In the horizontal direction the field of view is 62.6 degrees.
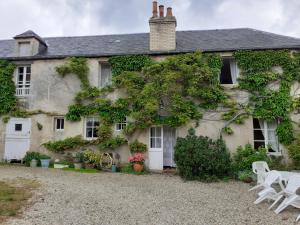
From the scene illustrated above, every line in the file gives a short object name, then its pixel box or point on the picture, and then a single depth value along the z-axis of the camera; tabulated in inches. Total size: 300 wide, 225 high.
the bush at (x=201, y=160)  358.6
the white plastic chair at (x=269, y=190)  237.0
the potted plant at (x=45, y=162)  456.2
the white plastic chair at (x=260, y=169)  282.4
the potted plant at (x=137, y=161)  421.7
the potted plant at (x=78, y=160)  443.2
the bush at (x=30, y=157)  469.4
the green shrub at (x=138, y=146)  447.5
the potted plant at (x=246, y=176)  361.6
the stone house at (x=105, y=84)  443.8
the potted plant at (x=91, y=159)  442.9
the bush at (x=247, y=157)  399.9
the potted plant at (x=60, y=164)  451.5
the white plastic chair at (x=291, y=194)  209.3
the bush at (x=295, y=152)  384.6
